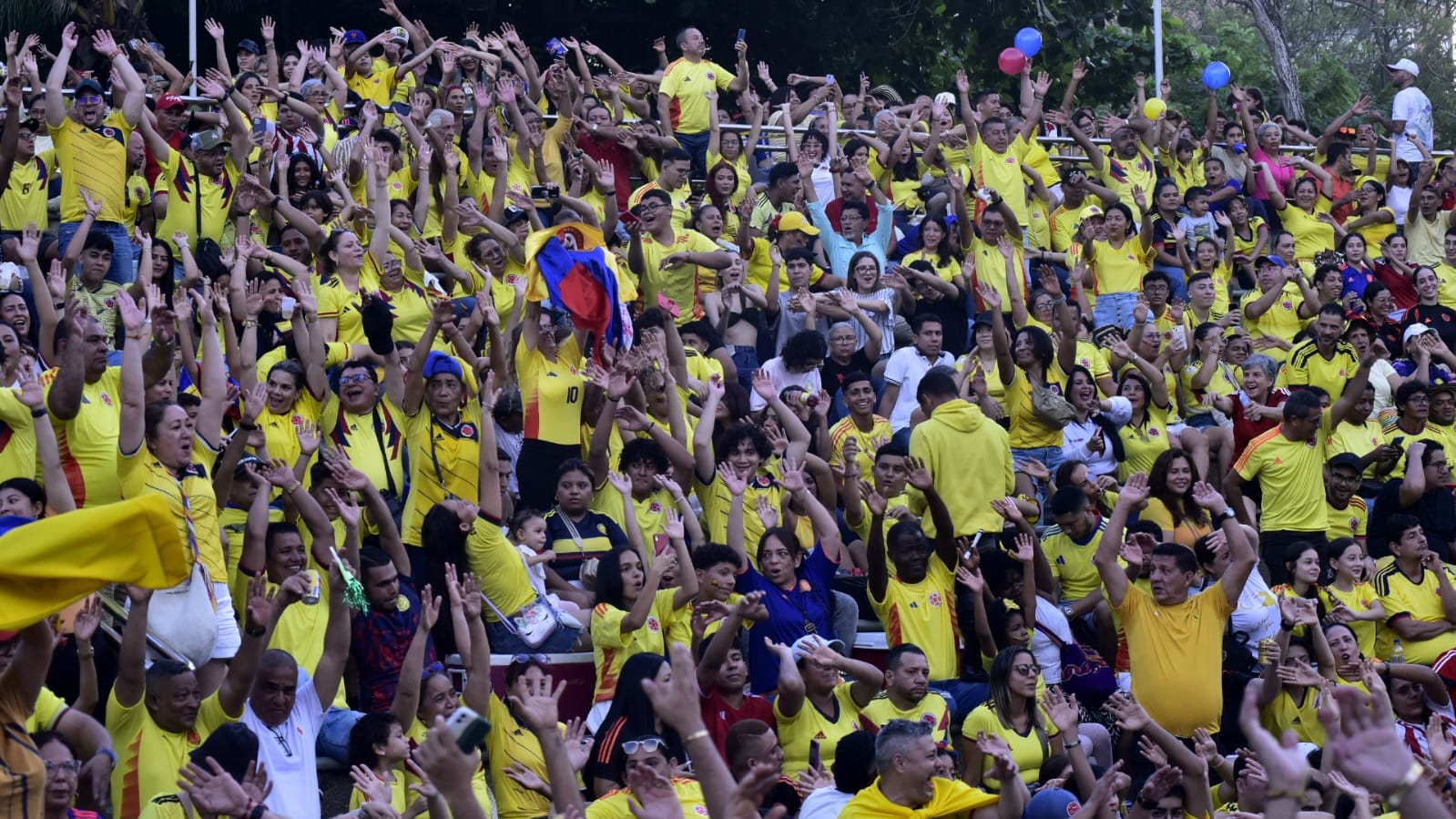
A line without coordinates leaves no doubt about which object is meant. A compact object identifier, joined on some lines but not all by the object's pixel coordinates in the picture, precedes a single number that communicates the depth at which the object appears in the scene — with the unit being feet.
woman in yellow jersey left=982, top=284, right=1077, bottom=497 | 39.75
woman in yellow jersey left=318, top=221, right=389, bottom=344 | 36.29
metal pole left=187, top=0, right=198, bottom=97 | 49.63
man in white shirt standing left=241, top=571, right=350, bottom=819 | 24.57
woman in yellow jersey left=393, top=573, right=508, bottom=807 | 26.68
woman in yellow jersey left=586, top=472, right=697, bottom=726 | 29.27
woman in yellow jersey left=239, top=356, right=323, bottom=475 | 31.91
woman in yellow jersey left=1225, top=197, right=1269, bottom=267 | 52.85
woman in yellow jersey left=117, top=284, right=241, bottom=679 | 26.37
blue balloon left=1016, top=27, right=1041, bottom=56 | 61.26
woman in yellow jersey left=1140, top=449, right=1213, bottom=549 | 36.78
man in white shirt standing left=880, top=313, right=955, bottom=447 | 40.04
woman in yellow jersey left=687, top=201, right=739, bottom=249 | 43.86
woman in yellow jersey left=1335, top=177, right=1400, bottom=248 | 54.54
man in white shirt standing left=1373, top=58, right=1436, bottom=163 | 59.00
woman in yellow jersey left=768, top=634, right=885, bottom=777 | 28.86
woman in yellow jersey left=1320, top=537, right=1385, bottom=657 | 35.12
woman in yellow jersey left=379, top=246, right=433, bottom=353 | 37.73
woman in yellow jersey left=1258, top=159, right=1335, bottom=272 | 54.03
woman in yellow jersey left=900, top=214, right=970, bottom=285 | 45.19
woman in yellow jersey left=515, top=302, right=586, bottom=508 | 34.88
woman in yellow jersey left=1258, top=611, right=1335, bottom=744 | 32.60
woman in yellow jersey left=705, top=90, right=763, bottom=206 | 49.21
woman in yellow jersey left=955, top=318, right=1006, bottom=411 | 40.06
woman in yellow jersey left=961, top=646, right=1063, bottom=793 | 29.35
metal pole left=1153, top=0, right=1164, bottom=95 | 60.29
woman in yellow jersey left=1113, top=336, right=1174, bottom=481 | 40.63
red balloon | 58.56
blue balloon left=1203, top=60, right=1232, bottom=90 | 58.08
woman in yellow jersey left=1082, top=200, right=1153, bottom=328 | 47.75
